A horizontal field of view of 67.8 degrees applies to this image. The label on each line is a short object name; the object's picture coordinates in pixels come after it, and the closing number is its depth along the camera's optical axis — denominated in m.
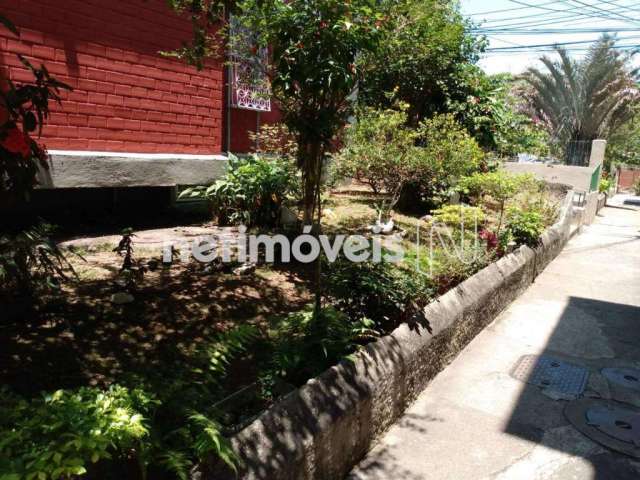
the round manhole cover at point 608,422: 3.47
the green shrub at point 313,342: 3.21
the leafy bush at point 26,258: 3.63
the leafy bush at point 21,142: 2.87
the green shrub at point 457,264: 5.11
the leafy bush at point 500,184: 8.99
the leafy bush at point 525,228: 7.62
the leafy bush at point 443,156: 9.34
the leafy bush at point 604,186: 19.73
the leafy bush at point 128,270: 4.85
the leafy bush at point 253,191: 7.46
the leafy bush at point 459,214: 7.41
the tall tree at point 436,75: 11.61
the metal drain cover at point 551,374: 4.31
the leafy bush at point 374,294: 3.96
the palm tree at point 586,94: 19.61
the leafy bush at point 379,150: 8.99
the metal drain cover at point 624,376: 4.42
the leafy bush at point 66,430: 1.64
